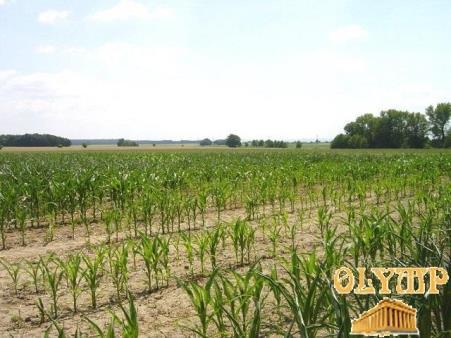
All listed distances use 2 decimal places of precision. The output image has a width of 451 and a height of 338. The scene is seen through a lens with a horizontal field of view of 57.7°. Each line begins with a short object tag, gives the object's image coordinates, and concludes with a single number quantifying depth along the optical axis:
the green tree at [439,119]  85.38
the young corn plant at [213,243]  5.21
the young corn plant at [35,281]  4.79
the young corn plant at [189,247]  5.09
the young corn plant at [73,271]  4.42
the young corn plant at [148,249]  4.81
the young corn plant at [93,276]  4.39
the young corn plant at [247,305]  2.70
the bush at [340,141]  88.06
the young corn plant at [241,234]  5.61
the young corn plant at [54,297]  4.25
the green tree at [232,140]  126.25
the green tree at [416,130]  80.31
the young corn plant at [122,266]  4.66
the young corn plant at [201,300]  3.28
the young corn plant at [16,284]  4.92
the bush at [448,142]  78.25
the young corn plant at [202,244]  5.08
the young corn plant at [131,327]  2.73
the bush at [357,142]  83.81
